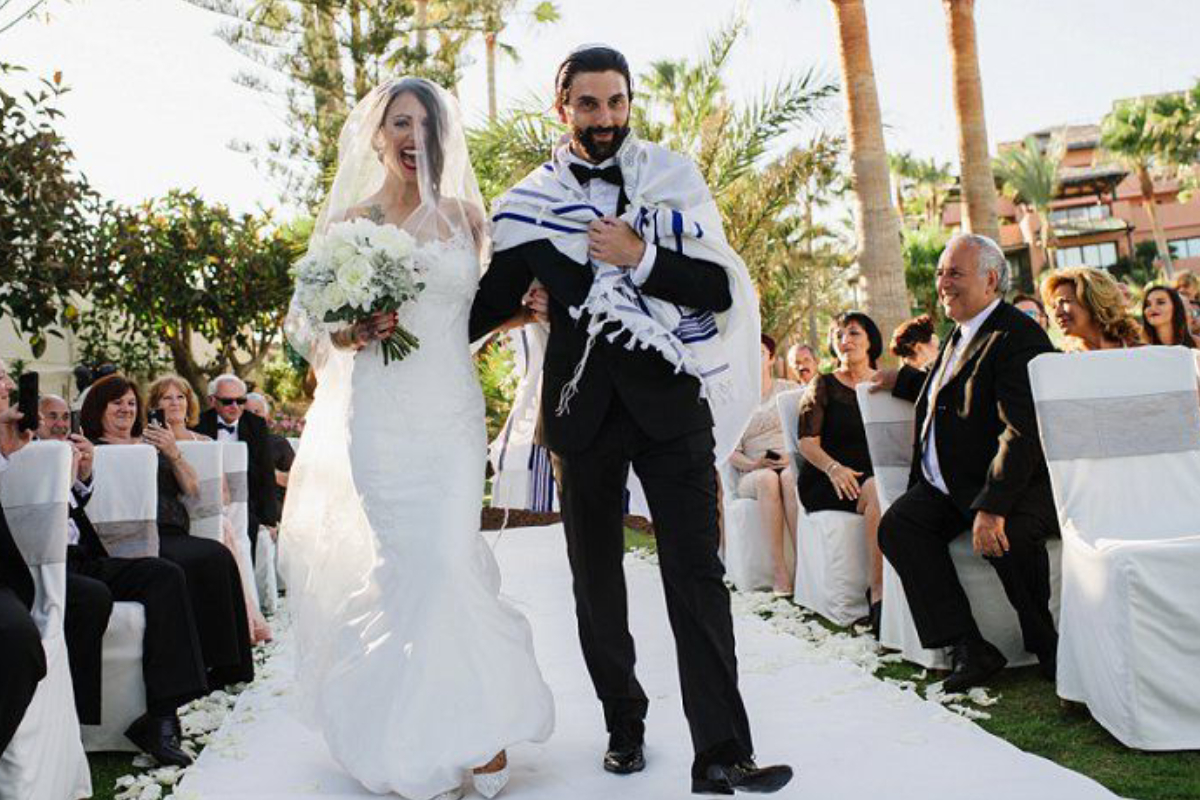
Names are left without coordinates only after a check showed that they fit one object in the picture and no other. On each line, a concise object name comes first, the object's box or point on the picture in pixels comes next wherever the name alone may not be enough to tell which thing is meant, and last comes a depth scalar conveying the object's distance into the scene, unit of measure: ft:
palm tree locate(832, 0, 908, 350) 38.99
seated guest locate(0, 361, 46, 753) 12.16
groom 12.87
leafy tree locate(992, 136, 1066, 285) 179.83
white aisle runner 13.12
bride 13.44
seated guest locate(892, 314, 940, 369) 24.71
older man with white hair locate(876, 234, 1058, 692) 17.13
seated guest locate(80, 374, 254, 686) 18.51
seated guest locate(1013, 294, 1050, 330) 27.66
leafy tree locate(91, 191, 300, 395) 47.85
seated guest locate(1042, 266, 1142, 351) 19.07
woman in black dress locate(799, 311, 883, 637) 24.06
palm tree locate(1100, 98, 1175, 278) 159.53
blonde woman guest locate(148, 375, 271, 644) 24.20
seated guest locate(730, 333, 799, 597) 27.37
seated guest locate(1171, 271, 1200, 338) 26.10
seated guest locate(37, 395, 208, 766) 15.40
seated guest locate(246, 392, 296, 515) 32.73
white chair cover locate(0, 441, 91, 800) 13.38
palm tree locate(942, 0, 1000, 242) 42.70
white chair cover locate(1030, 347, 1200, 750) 14.23
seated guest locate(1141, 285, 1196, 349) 22.86
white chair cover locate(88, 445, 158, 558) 17.63
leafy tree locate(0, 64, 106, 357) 29.27
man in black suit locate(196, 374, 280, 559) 28.73
